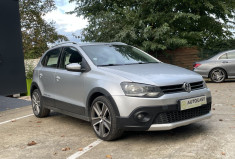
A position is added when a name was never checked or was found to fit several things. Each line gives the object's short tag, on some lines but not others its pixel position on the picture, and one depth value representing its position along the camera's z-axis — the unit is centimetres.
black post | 1202
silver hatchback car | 479
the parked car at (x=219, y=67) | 1417
